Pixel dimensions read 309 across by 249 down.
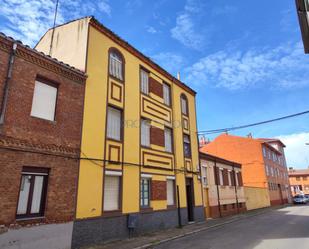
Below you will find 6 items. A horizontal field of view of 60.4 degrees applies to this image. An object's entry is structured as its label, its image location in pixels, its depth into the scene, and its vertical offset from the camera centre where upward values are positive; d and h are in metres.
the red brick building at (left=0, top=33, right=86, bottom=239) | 8.27 +2.23
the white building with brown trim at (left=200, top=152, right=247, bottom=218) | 20.33 +1.22
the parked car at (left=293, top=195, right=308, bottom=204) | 43.19 +0.16
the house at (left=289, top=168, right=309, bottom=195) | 71.74 +4.94
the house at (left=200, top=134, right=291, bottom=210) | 38.25 +6.19
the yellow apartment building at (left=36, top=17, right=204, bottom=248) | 10.98 +3.00
